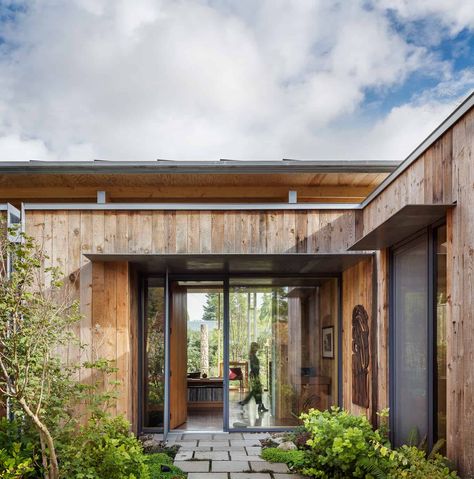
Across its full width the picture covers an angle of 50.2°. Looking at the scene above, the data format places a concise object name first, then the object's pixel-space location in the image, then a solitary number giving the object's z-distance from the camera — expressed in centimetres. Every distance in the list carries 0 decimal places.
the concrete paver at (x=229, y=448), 632
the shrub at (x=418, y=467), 362
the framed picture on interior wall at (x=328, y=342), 745
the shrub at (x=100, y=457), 439
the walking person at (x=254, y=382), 748
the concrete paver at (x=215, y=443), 659
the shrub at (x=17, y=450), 420
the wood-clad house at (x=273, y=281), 418
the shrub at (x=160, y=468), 514
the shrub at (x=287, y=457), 556
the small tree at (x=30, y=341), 406
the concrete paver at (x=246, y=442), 660
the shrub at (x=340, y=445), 463
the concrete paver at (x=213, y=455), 594
